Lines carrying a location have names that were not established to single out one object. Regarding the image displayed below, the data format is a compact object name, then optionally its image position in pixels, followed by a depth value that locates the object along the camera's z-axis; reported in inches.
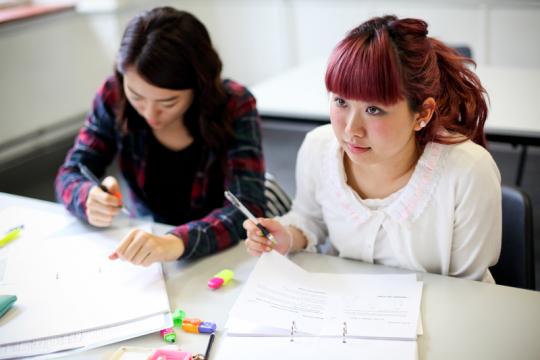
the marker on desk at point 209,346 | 39.1
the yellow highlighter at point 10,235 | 55.0
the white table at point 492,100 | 80.3
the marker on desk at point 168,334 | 41.1
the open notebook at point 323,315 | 39.3
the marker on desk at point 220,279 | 46.8
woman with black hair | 55.0
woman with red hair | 44.0
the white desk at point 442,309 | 39.0
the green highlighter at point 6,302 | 44.5
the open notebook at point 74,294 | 41.9
